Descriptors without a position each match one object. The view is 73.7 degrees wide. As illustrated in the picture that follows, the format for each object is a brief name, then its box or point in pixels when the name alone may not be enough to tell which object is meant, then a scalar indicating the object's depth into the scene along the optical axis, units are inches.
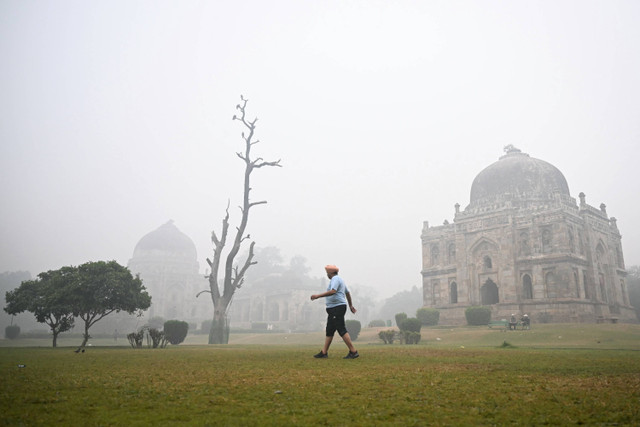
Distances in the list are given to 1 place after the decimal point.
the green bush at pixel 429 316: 1360.7
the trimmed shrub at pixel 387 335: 919.0
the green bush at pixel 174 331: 890.1
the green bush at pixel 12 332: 1531.7
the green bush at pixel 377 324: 1600.6
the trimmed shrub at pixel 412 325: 1022.4
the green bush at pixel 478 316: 1243.8
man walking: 314.2
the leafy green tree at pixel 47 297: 725.9
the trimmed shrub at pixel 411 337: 858.8
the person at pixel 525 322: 1087.0
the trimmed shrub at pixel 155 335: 645.3
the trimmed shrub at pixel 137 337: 632.1
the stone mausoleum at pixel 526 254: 1259.2
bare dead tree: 932.6
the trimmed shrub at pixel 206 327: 1804.9
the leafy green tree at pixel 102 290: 735.1
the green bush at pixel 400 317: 1229.8
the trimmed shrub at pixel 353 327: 1144.8
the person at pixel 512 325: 1071.7
